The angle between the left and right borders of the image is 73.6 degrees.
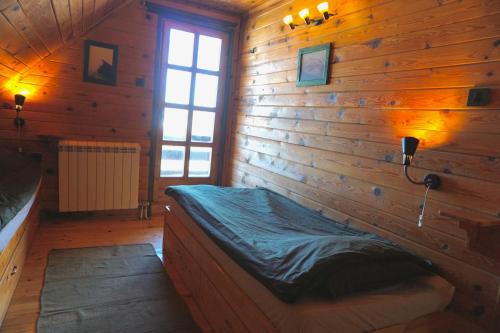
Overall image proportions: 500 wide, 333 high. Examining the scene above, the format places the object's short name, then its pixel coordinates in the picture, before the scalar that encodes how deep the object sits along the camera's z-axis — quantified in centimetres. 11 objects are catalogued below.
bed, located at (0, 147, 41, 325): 165
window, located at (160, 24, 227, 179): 373
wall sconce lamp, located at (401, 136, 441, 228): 169
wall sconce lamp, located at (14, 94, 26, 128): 292
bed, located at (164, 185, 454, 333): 121
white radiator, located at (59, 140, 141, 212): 325
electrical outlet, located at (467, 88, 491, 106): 148
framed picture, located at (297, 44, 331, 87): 249
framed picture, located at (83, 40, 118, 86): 330
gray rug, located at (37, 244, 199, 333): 187
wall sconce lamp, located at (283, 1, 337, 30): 242
